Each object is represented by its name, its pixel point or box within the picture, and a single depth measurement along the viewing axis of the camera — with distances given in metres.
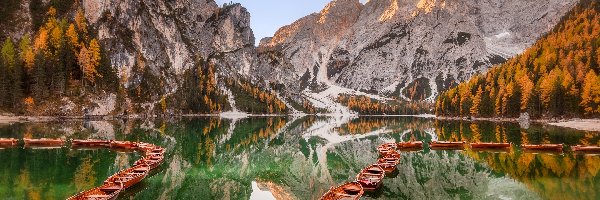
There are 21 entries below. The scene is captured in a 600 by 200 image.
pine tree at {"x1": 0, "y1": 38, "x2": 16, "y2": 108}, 131.00
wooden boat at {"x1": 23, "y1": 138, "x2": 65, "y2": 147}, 70.44
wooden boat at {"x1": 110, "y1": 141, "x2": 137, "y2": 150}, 68.24
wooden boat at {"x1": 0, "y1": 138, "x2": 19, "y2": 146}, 68.38
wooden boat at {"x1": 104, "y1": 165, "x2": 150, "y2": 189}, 36.66
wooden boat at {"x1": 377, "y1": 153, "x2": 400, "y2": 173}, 49.55
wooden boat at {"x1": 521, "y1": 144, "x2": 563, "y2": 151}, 69.15
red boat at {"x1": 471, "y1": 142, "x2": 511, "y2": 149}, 74.25
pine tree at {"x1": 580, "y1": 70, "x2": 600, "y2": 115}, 130.50
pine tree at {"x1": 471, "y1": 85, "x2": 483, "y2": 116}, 185.65
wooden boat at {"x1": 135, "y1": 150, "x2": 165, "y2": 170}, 47.88
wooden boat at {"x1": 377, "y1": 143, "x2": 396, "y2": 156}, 63.79
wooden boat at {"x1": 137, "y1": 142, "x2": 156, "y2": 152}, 64.00
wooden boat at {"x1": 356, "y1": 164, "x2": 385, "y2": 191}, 38.75
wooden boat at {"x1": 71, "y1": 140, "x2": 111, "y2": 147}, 71.19
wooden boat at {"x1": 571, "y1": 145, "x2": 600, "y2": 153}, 65.60
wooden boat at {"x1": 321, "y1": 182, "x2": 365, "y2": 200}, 31.96
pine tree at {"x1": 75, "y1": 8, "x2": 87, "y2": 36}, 184.62
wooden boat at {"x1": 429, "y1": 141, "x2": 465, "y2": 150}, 78.06
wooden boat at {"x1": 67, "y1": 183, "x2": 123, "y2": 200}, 29.98
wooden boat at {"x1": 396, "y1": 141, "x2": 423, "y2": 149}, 77.38
